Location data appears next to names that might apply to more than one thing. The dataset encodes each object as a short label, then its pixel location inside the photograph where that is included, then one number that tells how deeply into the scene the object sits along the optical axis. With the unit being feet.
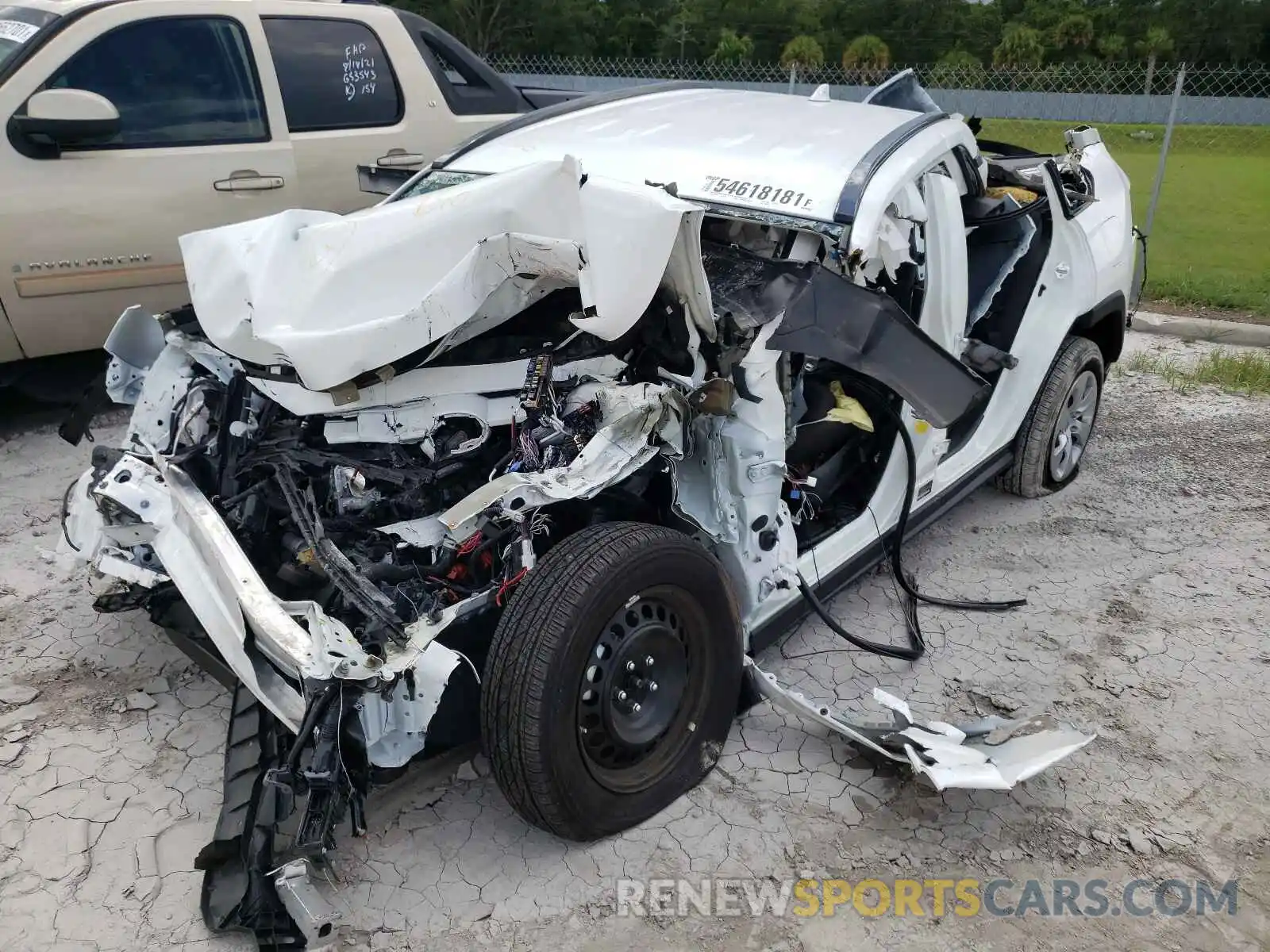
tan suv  15.49
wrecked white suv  8.12
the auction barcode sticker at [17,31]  15.80
